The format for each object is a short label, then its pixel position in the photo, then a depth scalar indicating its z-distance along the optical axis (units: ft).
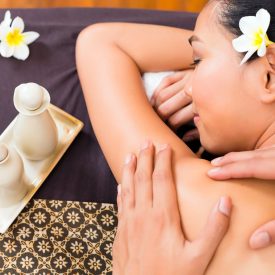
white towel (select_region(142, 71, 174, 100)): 4.32
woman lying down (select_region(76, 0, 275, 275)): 2.86
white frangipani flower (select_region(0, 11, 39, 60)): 4.64
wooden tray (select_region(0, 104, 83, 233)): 3.86
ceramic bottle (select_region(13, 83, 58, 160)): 3.37
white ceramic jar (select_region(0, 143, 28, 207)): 3.44
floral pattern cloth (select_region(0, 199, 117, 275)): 3.80
